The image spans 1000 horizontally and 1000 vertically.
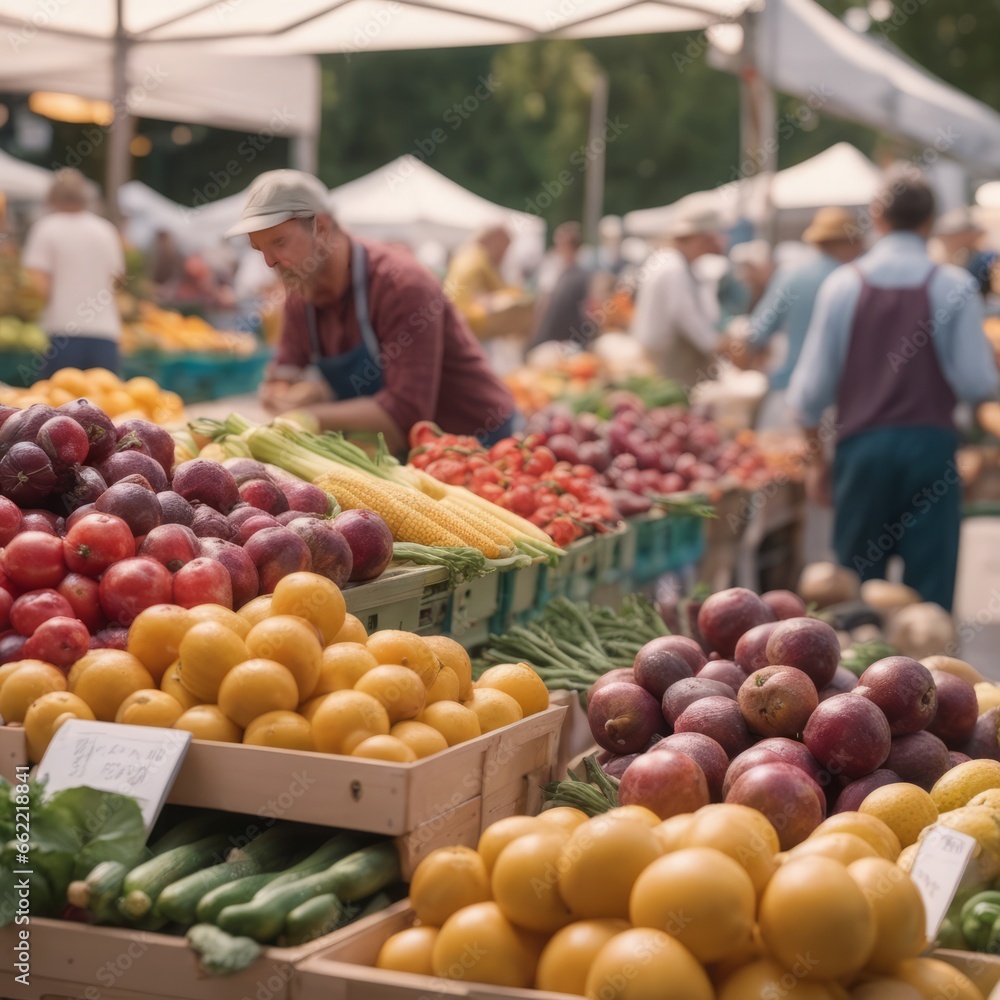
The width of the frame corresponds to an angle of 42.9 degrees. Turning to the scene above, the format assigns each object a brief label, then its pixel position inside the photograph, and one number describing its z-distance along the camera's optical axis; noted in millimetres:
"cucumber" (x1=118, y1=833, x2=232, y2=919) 1909
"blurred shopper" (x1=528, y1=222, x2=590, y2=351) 11609
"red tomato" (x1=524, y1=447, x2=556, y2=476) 4617
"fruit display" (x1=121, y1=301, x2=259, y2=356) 11492
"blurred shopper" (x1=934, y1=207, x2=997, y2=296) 10150
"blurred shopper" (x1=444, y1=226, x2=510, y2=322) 10867
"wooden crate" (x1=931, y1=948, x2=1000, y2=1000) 1891
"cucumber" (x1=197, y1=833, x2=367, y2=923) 1909
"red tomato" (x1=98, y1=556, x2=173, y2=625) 2412
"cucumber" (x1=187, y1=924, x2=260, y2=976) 1811
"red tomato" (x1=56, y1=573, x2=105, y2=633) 2438
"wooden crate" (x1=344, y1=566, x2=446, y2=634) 2887
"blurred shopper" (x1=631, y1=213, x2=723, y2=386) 8641
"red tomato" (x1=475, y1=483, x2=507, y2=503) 4062
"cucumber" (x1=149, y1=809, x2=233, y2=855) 2127
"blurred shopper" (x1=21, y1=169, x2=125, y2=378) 8039
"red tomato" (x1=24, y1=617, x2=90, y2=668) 2320
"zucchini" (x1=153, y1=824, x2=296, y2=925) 1910
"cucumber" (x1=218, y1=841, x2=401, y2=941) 1871
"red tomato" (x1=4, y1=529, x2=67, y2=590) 2457
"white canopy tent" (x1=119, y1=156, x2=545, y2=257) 18234
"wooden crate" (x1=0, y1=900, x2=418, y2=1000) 1862
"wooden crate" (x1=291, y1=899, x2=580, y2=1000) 1778
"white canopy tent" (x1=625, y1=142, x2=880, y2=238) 16953
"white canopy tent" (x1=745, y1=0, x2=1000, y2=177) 7039
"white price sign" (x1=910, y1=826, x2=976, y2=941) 1894
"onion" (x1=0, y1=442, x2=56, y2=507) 2699
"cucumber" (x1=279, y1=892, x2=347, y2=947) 1893
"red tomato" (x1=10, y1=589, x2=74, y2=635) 2375
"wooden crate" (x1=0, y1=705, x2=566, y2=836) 2010
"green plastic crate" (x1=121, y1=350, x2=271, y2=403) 11414
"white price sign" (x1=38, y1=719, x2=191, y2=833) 2041
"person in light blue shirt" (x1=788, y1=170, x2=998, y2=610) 5746
